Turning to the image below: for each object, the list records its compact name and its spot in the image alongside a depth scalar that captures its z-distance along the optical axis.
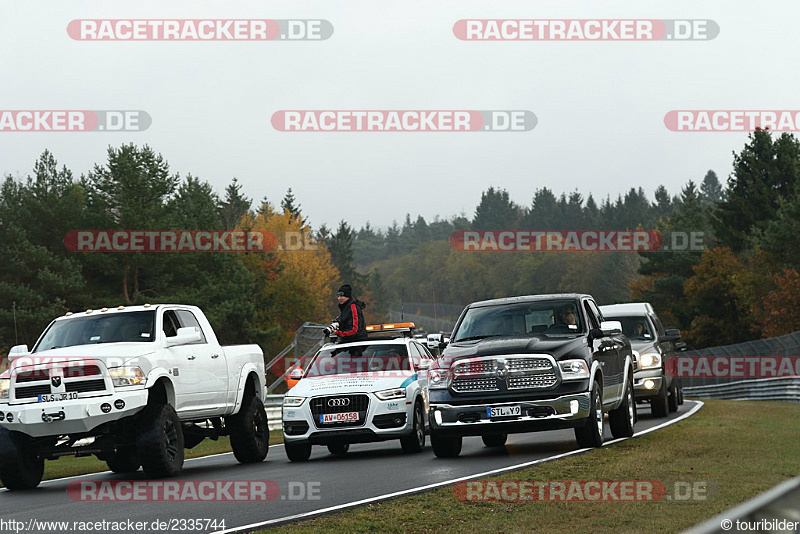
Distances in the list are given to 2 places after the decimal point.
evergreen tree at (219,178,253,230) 133.50
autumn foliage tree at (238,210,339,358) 103.89
